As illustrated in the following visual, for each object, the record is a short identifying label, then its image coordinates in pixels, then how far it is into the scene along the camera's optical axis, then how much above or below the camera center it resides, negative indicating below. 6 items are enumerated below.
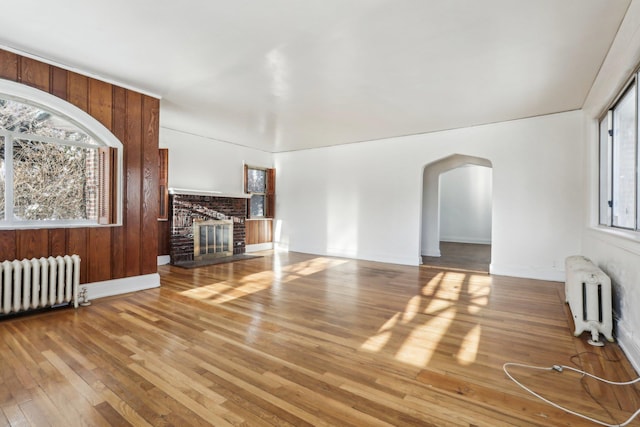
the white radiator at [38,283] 3.16 -0.75
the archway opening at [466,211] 10.74 +0.10
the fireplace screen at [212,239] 6.67 -0.58
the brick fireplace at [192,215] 6.34 -0.06
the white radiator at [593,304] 2.77 -0.79
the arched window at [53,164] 3.39 +0.56
